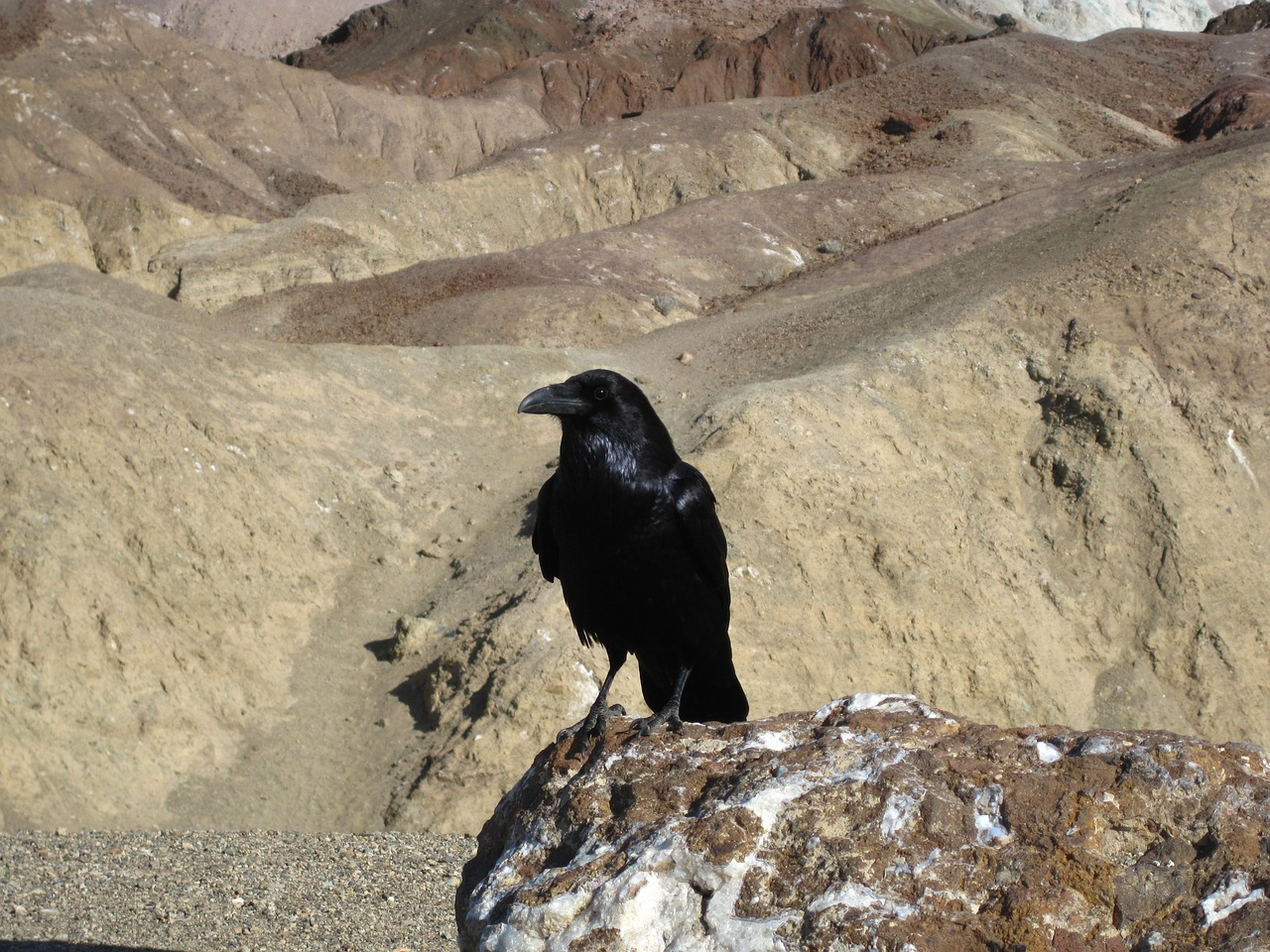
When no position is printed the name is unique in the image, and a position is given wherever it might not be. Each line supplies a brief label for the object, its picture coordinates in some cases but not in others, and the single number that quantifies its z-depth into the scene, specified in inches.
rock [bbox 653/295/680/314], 1082.7
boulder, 125.6
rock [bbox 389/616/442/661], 493.7
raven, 184.5
